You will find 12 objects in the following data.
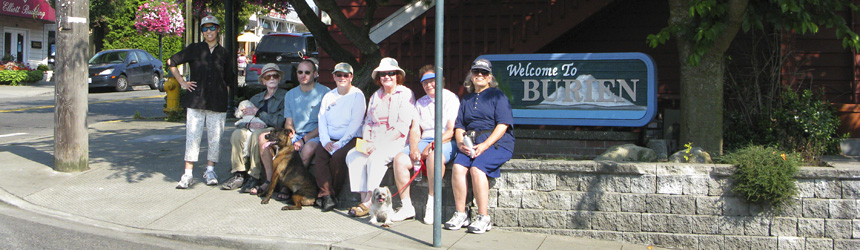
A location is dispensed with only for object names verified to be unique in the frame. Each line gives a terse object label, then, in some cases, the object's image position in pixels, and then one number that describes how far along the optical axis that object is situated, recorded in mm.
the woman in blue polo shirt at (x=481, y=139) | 6402
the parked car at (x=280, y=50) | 18750
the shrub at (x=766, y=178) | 6000
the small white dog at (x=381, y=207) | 6445
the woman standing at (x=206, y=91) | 7586
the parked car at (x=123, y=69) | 23156
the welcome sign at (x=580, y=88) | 7691
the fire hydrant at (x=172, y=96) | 12906
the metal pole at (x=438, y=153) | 5487
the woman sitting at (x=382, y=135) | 6750
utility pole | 7934
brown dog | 6992
